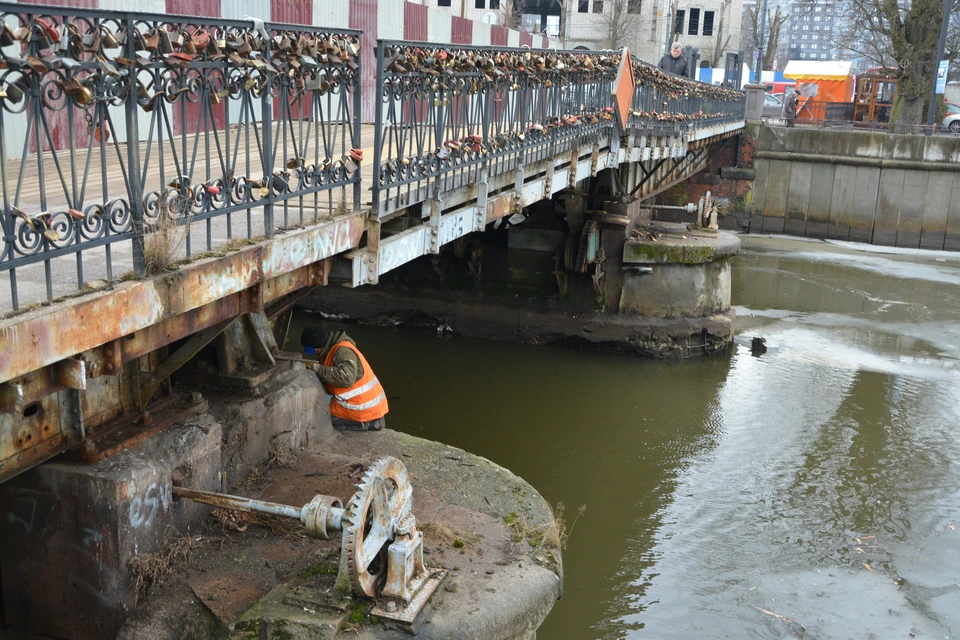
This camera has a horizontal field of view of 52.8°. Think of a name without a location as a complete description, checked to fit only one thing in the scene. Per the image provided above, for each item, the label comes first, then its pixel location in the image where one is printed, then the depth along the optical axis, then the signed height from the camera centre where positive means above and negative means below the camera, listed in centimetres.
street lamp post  3091 +259
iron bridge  419 -62
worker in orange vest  760 -220
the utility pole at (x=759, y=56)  4551 +307
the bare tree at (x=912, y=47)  3444 +273
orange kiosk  4634 +194
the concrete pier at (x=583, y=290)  1608 -298
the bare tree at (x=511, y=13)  4941 +509
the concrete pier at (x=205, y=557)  537 -270
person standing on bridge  2016 +112
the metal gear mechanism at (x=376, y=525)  513 -227
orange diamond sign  1246 +33
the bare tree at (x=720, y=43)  5744 +443
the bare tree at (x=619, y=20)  5375 +525
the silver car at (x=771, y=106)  4641 +66
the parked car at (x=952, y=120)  3798 +25
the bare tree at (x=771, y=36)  5905 +516
